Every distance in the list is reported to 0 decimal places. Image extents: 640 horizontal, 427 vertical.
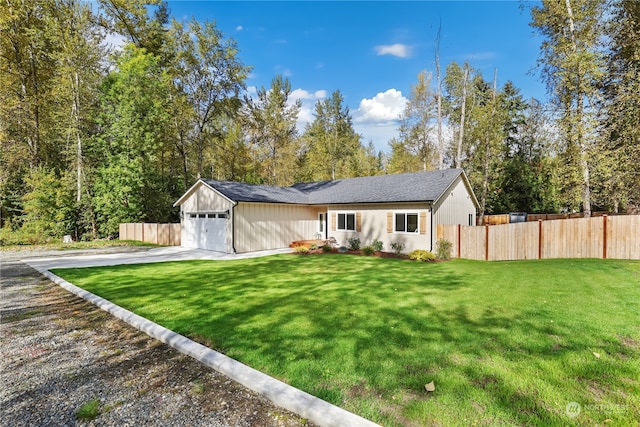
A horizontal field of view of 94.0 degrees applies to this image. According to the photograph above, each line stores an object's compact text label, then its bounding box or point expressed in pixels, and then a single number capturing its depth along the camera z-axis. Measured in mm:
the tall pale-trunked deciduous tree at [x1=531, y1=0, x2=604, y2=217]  12461
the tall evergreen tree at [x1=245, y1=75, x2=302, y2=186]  29062
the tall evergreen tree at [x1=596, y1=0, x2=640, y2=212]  11781
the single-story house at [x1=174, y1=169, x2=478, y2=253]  13742
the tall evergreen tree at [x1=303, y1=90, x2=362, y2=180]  31562
